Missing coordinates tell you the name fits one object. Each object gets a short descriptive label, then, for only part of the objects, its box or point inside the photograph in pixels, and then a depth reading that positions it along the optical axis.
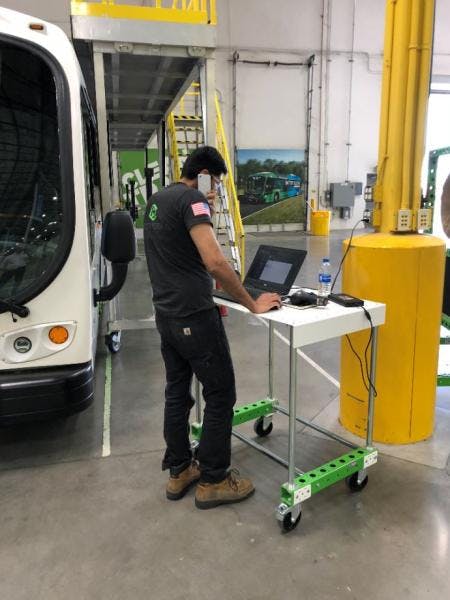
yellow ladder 7.39
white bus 2.74
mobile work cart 2.45
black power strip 2.73
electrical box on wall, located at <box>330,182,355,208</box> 17.59
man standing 2.41
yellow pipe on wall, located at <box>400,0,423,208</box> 3.05
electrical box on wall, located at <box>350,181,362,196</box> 17.84
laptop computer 2.79
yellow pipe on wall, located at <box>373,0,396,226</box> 3.17
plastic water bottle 2.73
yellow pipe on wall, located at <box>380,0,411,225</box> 3.07
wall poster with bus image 17.08
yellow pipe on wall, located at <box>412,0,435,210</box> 3.05
